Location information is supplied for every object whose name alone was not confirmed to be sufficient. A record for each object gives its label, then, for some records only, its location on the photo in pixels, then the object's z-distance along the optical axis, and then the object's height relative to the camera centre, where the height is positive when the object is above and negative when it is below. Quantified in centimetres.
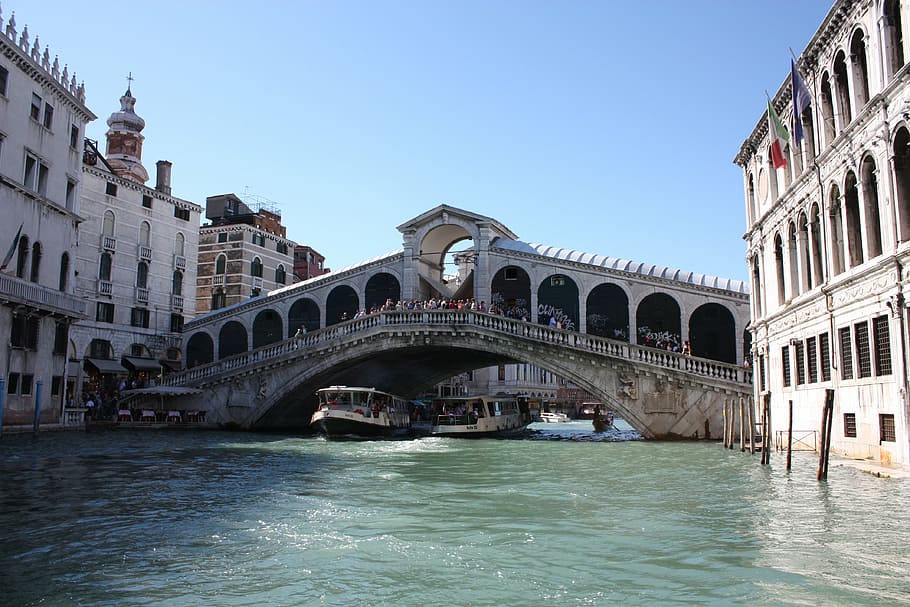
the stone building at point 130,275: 3678 +713
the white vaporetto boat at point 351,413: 2814 +25
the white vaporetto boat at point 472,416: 3042 +21
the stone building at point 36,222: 2489 +669
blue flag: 1708 +726
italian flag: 1873 +696
